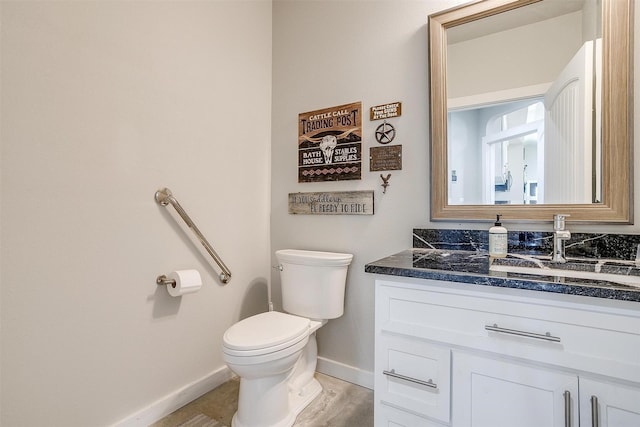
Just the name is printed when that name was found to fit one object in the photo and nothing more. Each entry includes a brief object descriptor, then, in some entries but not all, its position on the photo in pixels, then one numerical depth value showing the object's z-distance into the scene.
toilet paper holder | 1.47
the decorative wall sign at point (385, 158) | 1.66
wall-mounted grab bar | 1.48
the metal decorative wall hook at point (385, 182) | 1.69
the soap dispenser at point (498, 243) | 1.27
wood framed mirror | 1.17
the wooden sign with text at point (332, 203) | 1.76
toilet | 1.30
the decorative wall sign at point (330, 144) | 1.80
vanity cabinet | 0.77
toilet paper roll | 1.44
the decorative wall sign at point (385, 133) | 1.69
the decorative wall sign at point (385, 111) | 1.66
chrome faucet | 1.18
